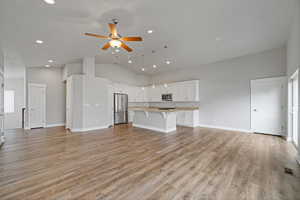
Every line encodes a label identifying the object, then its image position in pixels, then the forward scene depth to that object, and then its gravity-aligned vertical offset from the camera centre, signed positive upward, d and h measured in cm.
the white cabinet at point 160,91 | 687 +49
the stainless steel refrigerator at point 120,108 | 759 -50
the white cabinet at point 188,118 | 657 -91
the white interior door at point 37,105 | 643 -28
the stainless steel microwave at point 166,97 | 785 +15
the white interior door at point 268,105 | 468 -20
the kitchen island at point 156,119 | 552 -86
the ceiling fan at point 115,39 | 307 +139
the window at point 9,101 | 802 -11
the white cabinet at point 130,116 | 835 -102
